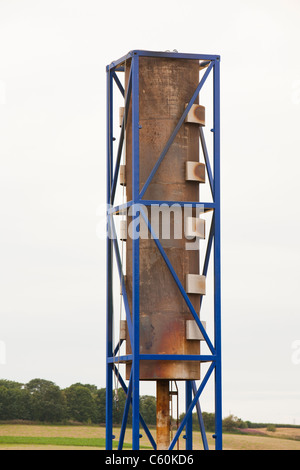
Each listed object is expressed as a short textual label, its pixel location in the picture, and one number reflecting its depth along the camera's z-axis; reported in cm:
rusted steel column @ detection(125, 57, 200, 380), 3341
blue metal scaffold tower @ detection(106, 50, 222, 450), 3294
